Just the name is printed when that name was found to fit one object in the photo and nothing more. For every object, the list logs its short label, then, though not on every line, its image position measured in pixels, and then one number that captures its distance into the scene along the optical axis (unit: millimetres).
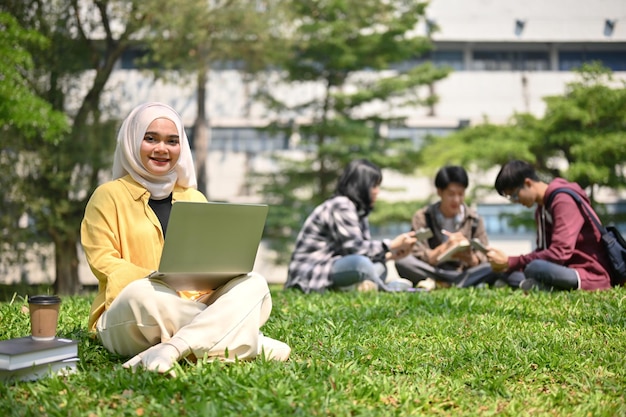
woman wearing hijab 2936
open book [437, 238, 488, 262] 6062
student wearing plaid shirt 6137
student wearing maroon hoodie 5582
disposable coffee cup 2822
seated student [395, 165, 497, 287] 6508
